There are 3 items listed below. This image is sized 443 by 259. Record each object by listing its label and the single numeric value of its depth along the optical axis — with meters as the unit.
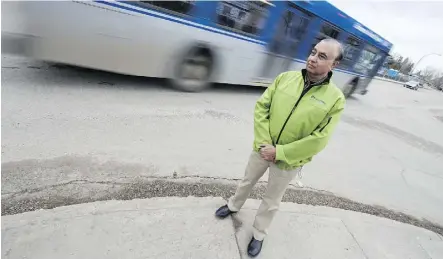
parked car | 40.00
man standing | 1.95
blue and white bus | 4.50
